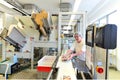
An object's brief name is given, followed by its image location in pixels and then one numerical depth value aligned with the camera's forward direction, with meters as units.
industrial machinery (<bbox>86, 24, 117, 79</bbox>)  0.74
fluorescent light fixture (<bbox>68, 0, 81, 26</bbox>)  3.58
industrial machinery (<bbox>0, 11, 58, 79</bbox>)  2.64
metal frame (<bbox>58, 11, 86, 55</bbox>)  2.55
